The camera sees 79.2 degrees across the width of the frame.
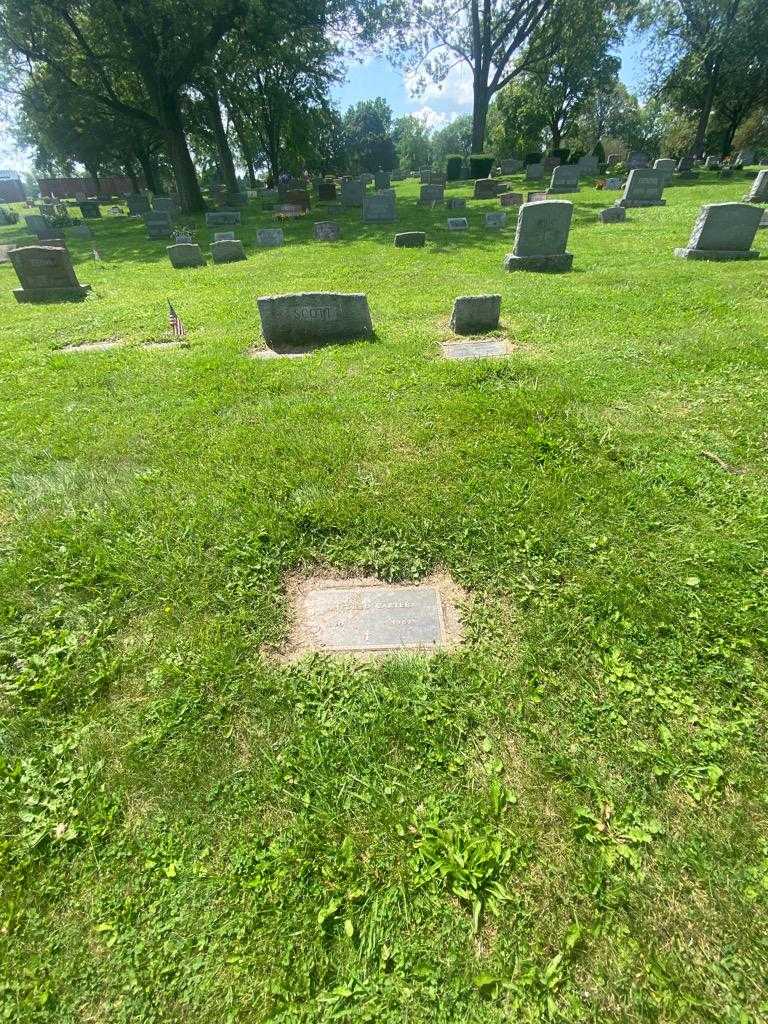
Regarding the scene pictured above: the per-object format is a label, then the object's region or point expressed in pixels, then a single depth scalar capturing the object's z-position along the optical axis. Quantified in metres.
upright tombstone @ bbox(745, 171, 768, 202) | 13.80
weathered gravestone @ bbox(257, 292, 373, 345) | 6.01
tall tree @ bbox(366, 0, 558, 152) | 26.77
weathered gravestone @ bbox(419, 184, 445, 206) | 20.75
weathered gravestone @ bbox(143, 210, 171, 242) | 18.72
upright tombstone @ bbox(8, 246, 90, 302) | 9.58
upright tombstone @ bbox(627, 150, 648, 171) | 29.46
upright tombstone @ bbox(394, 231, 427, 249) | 12.84
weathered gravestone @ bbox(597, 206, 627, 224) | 14.14
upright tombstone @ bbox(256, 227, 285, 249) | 15.05
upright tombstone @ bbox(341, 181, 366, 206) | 22.34
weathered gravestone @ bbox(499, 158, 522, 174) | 30.88
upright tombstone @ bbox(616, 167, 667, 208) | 16.16
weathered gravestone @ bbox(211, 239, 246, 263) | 12.74
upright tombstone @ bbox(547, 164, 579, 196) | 20.94
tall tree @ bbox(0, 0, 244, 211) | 17.48
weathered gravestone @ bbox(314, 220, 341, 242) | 15.45
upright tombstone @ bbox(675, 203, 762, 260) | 8.38
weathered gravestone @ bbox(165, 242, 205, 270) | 12.59
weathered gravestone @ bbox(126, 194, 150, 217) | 27.20
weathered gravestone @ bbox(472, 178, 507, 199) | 21.48
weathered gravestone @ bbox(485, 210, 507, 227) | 14.89
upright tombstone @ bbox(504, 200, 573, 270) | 8.59
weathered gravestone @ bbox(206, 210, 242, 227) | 19.54
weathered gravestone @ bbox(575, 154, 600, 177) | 28.34
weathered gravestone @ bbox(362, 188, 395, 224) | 17.78
